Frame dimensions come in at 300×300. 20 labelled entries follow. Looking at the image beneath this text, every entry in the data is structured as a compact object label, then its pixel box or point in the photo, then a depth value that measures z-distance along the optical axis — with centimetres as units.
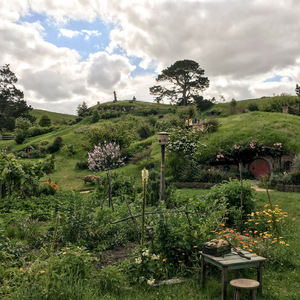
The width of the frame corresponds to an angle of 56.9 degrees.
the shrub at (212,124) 2473
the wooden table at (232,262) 403
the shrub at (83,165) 2680
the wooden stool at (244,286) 374
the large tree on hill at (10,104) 5484
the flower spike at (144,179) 475
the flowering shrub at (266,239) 560
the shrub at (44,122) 5241
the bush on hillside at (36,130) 4500
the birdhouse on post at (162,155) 1015
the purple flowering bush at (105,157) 2129
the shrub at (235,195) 878
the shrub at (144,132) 3812
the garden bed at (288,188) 1402
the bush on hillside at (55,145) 3434
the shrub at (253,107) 4820
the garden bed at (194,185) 1653
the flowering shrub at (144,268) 468
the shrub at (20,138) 4097
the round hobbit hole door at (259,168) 2041
